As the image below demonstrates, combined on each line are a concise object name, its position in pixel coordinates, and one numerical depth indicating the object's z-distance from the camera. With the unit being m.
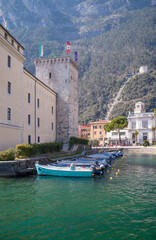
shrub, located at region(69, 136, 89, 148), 49.71
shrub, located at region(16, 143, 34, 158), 26.11
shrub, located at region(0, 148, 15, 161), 22.72
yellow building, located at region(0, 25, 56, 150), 27.80
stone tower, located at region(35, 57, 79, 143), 51.66
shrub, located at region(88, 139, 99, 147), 88.92
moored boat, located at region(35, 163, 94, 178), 23.45
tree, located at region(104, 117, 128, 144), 95.25
